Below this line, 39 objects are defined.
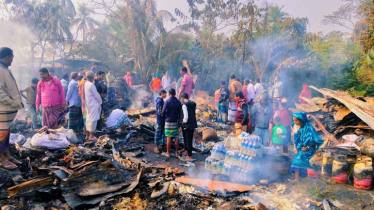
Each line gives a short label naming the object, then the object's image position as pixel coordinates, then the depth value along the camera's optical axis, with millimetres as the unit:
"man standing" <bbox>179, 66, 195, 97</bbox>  9570
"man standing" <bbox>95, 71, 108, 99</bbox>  7770
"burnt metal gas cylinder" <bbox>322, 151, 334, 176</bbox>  5412
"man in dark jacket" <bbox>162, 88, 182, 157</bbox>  6625
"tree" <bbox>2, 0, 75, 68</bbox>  17797
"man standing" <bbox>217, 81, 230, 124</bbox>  9858
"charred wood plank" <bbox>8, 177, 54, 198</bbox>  4145
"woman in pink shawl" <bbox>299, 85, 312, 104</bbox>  10898
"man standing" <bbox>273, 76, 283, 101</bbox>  11212
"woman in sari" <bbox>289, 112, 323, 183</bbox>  4898
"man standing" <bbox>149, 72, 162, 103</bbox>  12734
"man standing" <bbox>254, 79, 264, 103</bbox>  10234
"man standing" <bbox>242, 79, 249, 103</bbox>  9844
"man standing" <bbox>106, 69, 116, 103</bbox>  10711
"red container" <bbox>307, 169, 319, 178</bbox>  5105
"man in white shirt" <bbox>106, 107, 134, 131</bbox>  8139
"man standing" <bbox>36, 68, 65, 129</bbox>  7020
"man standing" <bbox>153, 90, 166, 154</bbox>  6883
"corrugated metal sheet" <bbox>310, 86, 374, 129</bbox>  5848
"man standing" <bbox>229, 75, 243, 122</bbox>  9098
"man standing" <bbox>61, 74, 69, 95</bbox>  8922
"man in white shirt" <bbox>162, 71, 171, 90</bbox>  12883
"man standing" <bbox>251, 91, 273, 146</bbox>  6887
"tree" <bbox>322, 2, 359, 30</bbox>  23172
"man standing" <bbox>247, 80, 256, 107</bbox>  9750
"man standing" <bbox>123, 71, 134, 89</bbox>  14560
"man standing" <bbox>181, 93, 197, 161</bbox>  6555
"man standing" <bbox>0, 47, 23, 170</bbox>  4621
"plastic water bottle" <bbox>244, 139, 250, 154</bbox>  5180
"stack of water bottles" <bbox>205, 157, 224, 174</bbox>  5535
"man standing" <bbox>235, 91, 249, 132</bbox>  6547
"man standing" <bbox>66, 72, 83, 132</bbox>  7656
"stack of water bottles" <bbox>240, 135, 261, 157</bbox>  5141
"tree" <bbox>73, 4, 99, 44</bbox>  26700
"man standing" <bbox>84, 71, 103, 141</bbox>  6961
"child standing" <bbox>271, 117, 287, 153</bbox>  6617
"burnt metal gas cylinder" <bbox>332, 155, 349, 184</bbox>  5105
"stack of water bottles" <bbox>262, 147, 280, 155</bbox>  5727
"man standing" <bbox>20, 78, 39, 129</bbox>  8484
